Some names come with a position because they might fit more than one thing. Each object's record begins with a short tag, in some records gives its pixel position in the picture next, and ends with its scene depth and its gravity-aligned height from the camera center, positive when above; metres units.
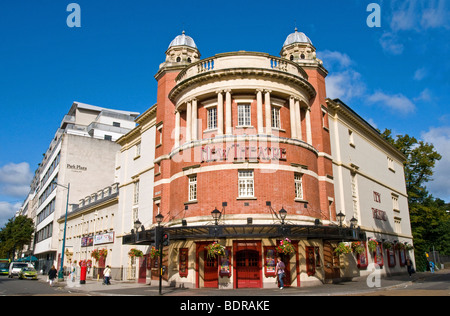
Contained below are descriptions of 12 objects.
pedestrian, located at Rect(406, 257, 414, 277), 32.48 -1.34
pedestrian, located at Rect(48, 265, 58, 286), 32.68 -1.81
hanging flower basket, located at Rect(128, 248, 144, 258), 29.25 -0.06
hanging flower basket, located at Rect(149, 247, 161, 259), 26.55 -0.03
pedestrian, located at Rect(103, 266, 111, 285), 30.69 -1.84
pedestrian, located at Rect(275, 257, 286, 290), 21.27 -1.17
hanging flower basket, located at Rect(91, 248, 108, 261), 39.12 -0.09
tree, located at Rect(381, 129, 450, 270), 48.56 +7.32
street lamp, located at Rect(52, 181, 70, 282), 38.80 -2.34
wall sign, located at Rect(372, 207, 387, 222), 37.28 +3.46
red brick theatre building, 22.89 +5.23
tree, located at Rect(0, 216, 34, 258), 73.82 +3.81
